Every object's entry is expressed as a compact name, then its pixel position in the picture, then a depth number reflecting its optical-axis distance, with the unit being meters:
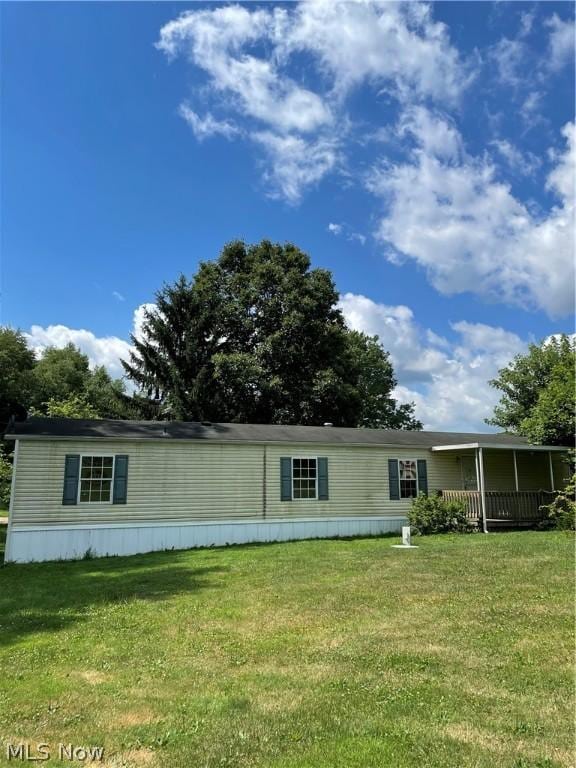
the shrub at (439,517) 15.07
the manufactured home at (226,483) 12.75
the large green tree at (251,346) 27.81
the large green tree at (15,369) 35.00
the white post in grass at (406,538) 12.35
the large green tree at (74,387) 27.95
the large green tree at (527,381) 31.10
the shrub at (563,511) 15.12
